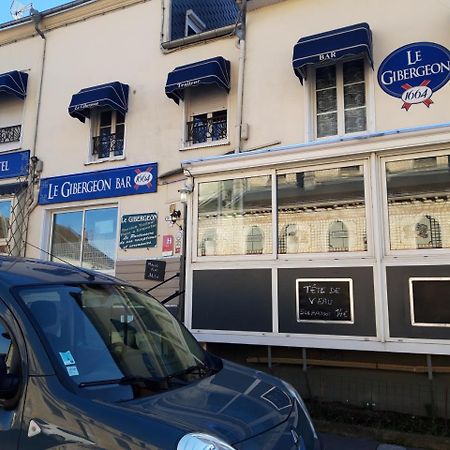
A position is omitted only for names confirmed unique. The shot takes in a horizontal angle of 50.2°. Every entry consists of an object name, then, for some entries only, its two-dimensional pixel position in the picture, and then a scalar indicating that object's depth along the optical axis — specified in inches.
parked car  86.5
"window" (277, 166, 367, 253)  223.6
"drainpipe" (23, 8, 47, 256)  445.1
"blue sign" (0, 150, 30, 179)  454.9
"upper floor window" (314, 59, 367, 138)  337.1
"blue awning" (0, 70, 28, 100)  453.7
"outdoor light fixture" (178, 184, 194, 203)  257.6
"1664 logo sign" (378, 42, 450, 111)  306.2
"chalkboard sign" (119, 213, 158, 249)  381.4
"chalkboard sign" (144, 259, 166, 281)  295.4
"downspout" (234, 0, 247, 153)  357.7
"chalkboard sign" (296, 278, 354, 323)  214.1
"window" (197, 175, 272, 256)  242.1
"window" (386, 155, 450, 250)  209.2
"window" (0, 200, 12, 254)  456.4
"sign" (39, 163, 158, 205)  394.0
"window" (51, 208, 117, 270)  412.2
